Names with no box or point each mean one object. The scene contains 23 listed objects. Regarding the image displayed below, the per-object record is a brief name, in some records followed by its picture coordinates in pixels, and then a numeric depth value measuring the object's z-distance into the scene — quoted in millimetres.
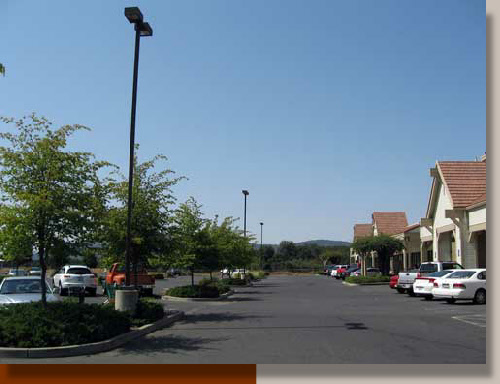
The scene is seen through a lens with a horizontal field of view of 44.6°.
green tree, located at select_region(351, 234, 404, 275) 51188
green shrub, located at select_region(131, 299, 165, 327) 15827
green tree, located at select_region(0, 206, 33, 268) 13195
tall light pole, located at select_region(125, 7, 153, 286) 16047
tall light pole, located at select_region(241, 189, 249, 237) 47456
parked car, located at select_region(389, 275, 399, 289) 34494
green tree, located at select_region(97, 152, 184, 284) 19484
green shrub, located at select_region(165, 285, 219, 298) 28422
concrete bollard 16047
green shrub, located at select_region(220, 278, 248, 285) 45562
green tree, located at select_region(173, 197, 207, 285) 26984
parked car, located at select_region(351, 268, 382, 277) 50838
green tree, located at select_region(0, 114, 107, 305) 13430
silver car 16391
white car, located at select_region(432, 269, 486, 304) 24047
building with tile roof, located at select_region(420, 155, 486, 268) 33656
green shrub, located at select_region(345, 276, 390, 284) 46894
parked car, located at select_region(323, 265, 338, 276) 80562
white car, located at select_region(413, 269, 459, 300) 26688
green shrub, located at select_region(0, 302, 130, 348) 11773
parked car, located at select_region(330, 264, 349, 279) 64387
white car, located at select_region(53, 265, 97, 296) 31688
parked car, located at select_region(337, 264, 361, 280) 61594
